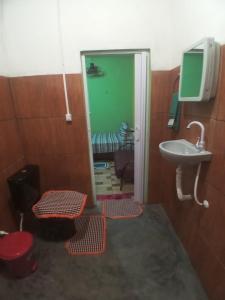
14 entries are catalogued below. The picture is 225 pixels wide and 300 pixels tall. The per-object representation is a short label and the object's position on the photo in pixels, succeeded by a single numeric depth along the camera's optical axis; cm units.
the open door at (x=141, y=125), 193
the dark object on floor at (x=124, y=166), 277
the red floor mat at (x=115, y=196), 265
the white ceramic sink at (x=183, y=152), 123
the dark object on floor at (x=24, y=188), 169
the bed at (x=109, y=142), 384
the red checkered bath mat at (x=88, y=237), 177
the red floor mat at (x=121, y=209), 228
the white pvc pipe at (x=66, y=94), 192
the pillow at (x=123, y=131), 397
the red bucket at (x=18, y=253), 141
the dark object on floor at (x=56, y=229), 181
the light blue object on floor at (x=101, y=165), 375
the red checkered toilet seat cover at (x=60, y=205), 167
